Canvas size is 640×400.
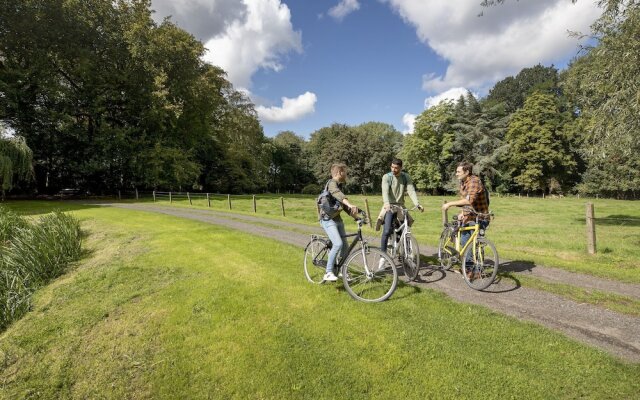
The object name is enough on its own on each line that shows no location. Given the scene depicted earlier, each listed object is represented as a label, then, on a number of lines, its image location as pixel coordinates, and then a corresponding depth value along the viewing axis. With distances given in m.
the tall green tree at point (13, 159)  21.70
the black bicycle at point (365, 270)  5.33
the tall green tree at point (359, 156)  57.47
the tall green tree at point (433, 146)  48.31
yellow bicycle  5.69
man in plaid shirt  5.94
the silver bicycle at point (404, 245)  6.14
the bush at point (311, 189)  63.03
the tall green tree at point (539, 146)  42.53
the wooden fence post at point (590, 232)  8.57
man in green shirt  6.34
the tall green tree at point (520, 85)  59.53
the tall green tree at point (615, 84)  8.71
